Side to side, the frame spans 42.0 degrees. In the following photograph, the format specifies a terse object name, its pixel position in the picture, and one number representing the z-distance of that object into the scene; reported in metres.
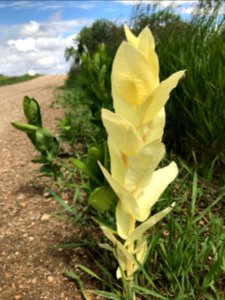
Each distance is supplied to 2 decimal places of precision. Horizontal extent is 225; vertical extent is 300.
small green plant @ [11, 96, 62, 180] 0.49
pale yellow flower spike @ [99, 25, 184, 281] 0.27
